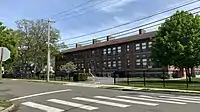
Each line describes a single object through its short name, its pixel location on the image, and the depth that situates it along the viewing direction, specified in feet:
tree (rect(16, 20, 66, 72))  104.56
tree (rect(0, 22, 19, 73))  70.50
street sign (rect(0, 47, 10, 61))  23.25
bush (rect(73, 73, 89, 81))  70.14
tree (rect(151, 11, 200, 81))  61.86
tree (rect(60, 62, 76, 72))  121.90
